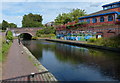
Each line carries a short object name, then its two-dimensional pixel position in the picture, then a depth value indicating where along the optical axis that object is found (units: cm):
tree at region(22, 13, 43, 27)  5071
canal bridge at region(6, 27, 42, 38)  3562
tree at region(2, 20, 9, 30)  5370
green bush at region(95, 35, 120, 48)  1157
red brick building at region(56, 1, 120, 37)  1655
